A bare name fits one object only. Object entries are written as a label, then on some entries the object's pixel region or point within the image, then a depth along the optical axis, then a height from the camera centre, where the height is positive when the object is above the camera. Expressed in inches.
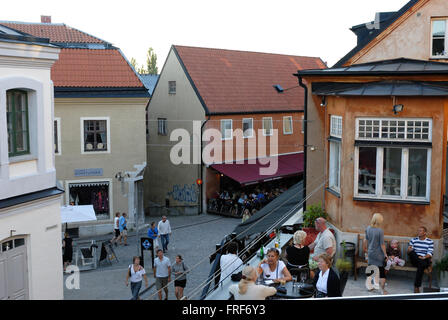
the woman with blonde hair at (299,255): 375.2 -89.6
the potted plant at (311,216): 515.5 -86.7
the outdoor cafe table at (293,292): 309.4 -101.4
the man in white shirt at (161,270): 544.4 -146.4
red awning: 1229.7 -101.0
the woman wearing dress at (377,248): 393.7 -89.5
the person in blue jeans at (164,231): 833.5 -161.3
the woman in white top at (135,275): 530.0 -146.8
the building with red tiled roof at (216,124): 1270.9 +11.9
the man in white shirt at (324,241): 389.5 -82.6
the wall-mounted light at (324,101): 526.5 +26.8
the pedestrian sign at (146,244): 729.6 -158.9
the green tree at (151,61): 3002.0 +383.1
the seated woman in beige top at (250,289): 263.1 -79.7
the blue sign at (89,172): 1032.8 -85.3
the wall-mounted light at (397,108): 438.0 +17.0
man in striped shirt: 403.5 -96.0
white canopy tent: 746.2 -121.8
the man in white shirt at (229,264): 385.4 -98.5
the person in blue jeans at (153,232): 821.9 -161.9
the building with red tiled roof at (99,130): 1020.5 -3.1
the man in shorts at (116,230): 918.4 -177.0
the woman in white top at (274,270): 345.1 -92.8
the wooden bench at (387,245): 429.7 -110.1
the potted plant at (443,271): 420.5 -113.8
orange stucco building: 440.1 -0.5
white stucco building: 413.1 -38.8
